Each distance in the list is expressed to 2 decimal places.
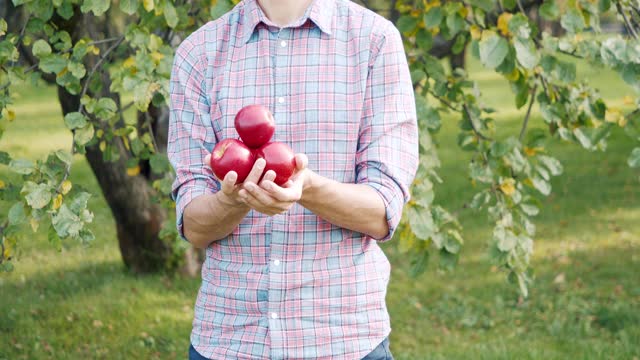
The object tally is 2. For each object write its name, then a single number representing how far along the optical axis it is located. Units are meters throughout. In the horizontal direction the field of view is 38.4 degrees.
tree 3.27
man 1.98
